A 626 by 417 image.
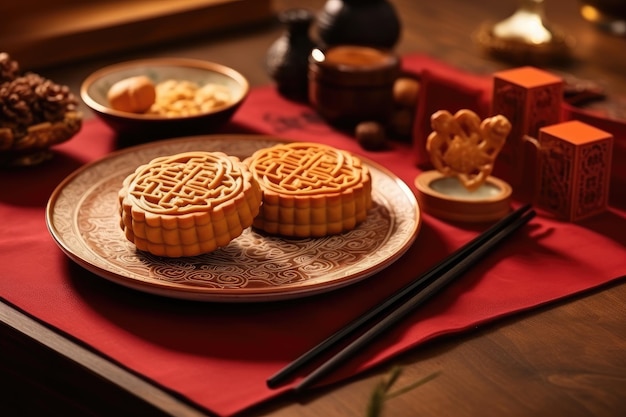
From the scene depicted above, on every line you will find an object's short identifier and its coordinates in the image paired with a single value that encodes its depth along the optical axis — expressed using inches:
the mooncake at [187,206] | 30.2
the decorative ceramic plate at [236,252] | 29.7
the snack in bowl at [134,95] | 37.0
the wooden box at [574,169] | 33.2
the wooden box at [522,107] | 34.7
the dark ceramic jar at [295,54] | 40.7
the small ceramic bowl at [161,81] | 36.5
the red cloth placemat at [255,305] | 28.2
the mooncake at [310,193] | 31.6
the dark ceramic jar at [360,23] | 41.6
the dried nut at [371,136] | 37.4
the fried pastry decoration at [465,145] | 33.5
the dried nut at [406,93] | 38.4
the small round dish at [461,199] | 33.4
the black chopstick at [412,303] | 27.8
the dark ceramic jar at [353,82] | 37.9
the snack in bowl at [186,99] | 37.4
